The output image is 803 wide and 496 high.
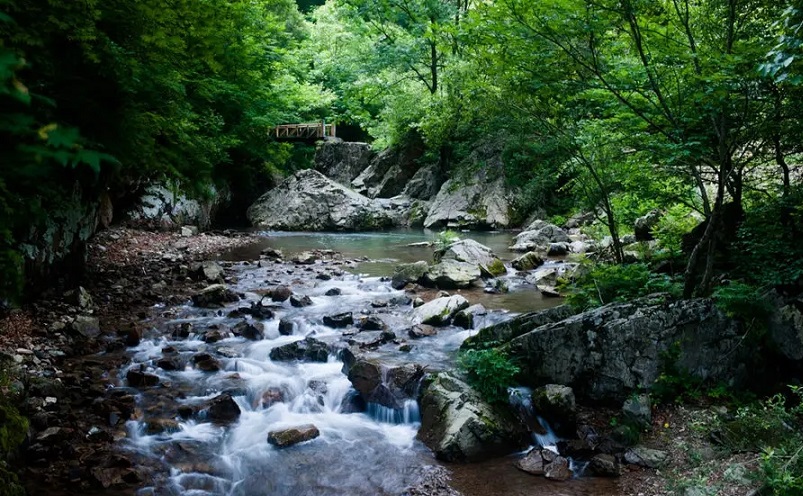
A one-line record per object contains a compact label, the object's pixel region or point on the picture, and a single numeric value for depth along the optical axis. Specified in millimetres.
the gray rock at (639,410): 5770
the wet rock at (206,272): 12655
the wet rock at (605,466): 5195
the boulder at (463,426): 5648
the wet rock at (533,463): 5398
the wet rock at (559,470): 5258
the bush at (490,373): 6355
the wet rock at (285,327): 9430
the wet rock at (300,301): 11102
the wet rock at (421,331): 9266
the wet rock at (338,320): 9859
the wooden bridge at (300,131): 29344
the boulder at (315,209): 25641
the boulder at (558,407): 6125
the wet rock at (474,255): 14262
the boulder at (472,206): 24500
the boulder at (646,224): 13471
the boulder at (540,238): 17969
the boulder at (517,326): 7672
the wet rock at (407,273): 13070
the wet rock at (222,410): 6406
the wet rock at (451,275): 12828
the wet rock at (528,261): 14711
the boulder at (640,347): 6199
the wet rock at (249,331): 9000
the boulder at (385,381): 6883
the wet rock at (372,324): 9672
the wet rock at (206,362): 7629
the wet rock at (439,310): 9930
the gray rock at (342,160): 32094
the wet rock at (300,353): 8070
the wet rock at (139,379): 6879
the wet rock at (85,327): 7988
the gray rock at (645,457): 5223
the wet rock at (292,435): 5996
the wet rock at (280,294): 11466
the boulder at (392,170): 29719
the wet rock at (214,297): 10742
